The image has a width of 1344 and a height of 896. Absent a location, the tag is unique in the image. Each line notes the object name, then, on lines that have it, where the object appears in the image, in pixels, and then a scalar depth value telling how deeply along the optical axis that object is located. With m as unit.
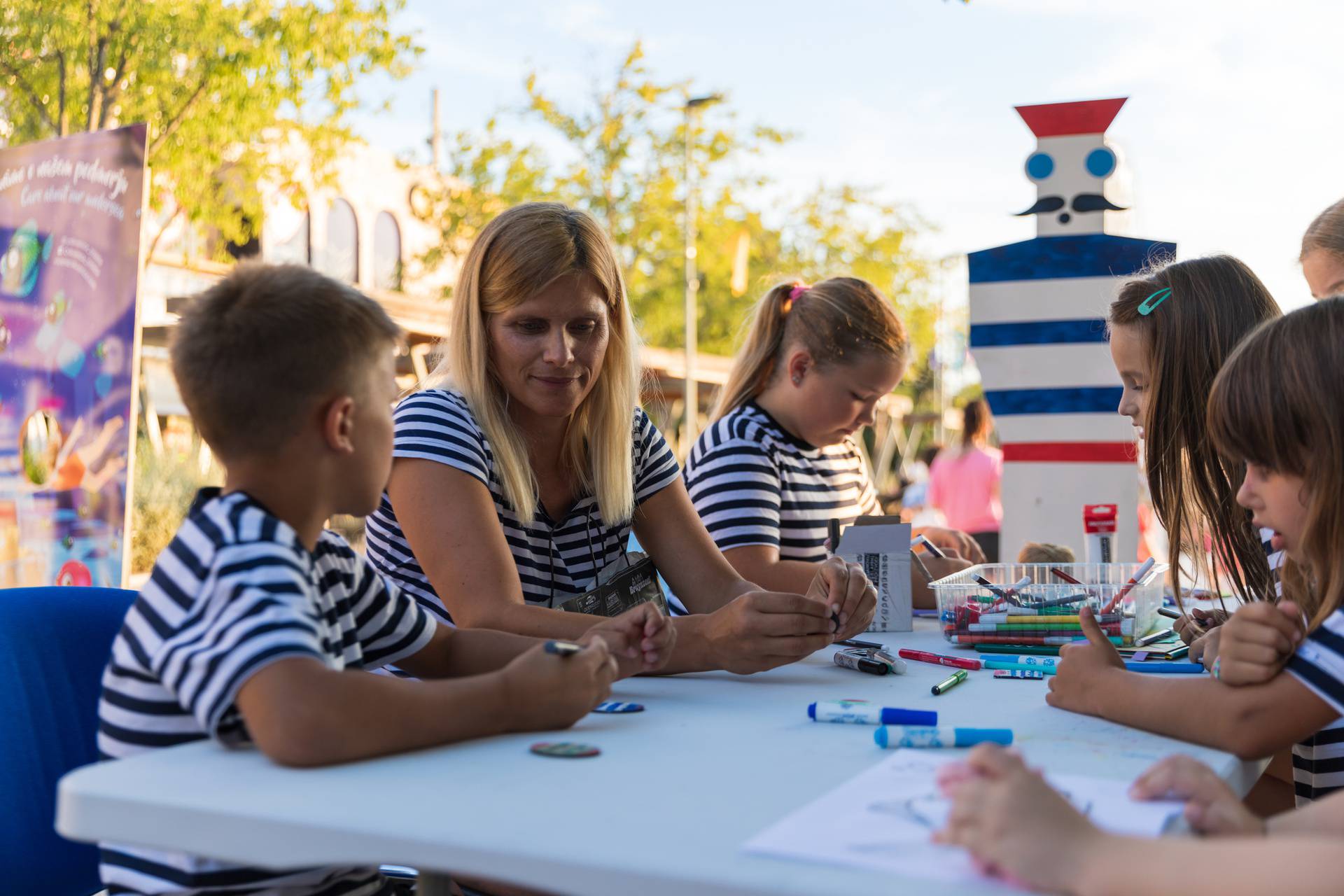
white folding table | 1.00
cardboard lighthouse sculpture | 4.32
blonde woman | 2.10
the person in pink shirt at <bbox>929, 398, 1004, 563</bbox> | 8.16
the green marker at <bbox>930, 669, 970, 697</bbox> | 1.80
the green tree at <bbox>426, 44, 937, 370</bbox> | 17.50
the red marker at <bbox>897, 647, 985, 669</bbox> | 2.05
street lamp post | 17.38
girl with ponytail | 3.05
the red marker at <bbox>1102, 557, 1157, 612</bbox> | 2.31
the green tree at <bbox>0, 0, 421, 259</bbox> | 8.00
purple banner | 4.51
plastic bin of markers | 2.29
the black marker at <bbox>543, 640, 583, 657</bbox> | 1.48
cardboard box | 2.54
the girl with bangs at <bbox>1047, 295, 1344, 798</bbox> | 1.41
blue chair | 1.84
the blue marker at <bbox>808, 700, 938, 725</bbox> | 1.55
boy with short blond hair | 1.26
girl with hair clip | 2.22
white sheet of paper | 0.99
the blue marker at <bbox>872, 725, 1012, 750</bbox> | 1.40
